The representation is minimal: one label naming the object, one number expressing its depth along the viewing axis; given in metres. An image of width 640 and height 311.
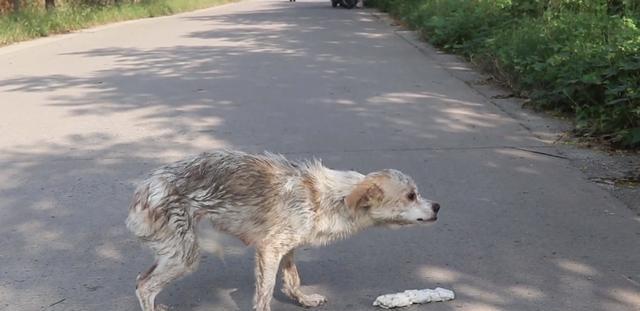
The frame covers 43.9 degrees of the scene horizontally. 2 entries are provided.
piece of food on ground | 4.48
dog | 4.19
